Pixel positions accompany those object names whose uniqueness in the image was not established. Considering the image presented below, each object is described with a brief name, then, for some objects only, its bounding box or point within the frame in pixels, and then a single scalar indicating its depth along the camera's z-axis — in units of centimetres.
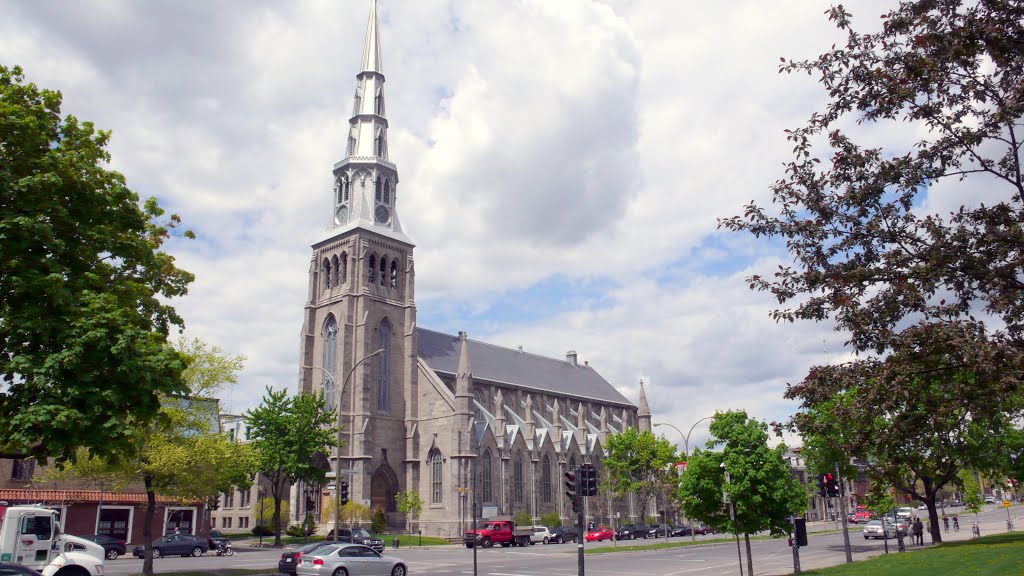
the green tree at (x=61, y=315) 1469
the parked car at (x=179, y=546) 4066
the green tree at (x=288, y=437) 4791
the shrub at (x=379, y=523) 5824
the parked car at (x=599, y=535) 6038
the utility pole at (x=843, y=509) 2673
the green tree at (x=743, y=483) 2417
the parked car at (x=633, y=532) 6269
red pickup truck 4922
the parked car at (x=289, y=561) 2523
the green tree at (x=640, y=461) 6694
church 6203
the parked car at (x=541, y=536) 5569
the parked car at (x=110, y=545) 3981
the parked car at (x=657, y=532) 6600
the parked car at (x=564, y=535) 5581
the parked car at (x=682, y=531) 6866
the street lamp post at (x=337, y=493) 2901
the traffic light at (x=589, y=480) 2014
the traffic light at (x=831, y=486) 2735
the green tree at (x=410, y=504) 5906
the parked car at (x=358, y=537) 4244
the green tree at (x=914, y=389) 1031
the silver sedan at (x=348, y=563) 2244
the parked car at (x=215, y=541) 4253
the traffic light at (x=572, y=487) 2005
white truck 1973
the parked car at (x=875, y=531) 4891
